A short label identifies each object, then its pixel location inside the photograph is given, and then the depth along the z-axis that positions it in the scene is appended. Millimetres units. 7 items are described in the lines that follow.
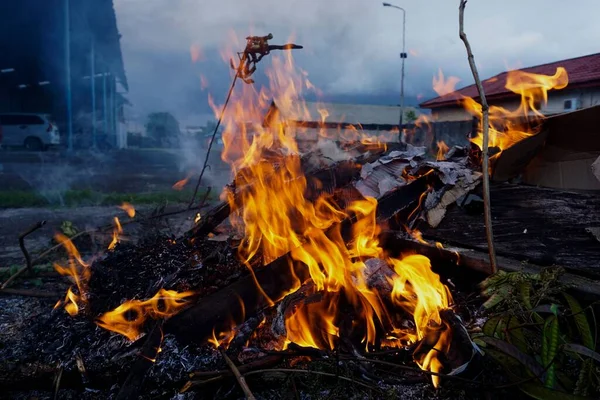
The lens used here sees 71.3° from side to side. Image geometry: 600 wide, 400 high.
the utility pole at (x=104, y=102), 24527
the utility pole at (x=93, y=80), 22211
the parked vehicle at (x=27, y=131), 21047
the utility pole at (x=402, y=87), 24953
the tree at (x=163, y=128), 43875
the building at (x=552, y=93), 14038
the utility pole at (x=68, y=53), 18172
